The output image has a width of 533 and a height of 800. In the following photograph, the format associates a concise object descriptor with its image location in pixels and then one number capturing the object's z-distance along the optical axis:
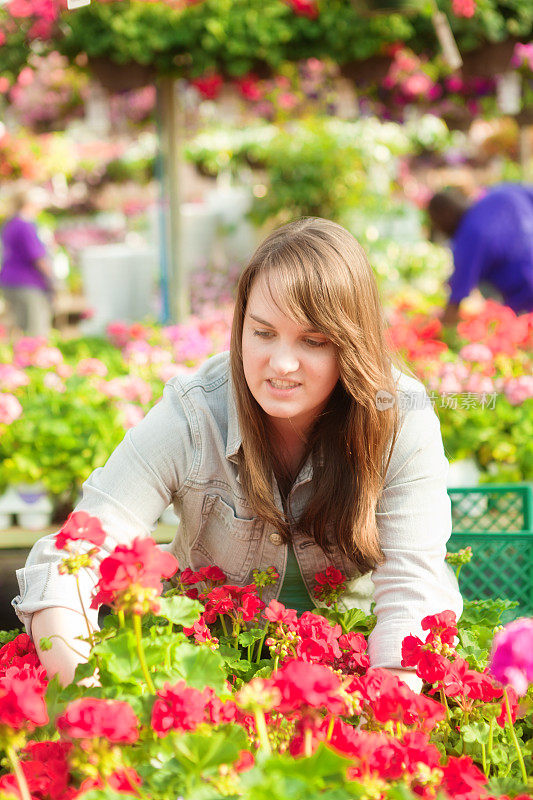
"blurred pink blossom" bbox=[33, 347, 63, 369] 3.56
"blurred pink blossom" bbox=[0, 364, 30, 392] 3.21
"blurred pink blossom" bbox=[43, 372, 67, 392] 3.21
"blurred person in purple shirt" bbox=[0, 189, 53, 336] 6.26
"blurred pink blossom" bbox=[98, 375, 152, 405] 3.10
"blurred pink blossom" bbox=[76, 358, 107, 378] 3.41
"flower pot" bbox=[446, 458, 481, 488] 3.05
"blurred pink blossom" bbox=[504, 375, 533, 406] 3.11
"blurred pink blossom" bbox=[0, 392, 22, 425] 2.96
